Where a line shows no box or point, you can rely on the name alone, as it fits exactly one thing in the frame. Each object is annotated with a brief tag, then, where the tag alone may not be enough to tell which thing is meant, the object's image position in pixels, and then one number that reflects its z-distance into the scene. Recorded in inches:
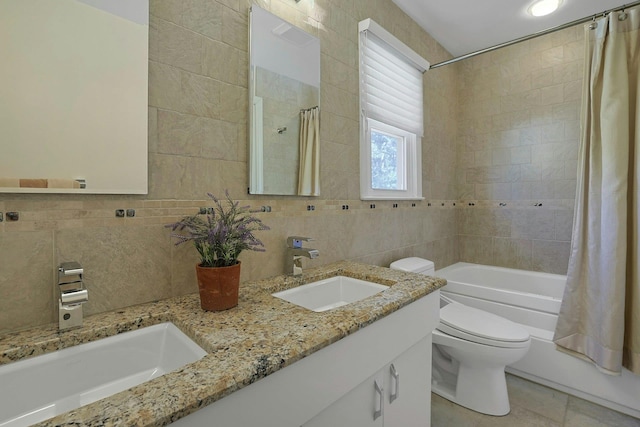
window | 73.0
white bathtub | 65.9
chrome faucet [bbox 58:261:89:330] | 29.4
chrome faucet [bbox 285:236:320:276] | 51.7
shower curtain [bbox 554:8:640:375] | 64.3
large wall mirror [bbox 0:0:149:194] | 29.9
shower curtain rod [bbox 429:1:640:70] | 66.3
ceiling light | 82.2
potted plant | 35.6
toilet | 62.2
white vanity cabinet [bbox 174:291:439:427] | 24.3
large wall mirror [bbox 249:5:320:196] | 49.6
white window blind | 73.5
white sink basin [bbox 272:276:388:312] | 49.7
